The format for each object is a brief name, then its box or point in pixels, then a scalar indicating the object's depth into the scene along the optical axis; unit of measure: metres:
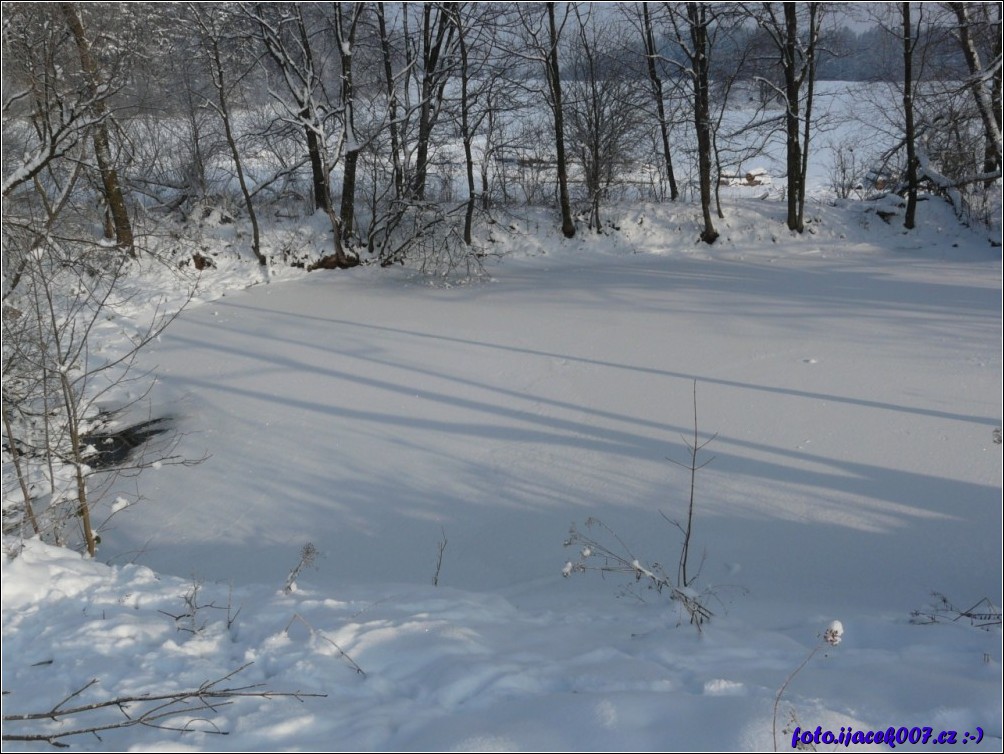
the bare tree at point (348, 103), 15.21
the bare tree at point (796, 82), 15.98
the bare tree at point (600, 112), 17.00
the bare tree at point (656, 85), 17.53
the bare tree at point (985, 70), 13.98
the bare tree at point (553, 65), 16.11
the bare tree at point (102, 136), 6.14
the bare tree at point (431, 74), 15.75
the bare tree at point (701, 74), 16.06
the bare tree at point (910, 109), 15.76
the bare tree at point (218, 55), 13.60
